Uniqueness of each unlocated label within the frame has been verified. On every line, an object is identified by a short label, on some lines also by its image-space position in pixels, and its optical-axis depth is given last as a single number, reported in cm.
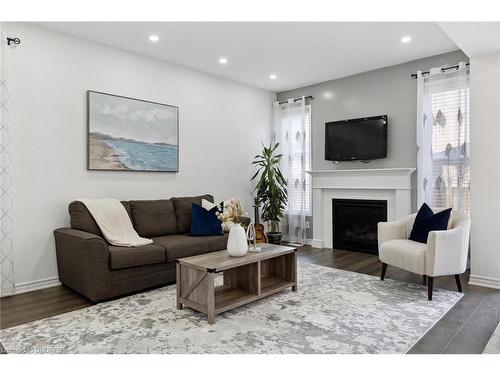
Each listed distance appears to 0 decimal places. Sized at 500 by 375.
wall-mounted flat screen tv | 501
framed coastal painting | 405
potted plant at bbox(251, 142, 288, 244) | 569
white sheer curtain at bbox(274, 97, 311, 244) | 595
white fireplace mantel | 475
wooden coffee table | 273
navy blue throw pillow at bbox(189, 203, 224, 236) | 424
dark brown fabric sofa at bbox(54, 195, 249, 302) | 311
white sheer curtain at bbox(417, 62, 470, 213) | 423
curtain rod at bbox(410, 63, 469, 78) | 429
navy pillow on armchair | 348
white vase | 304
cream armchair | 315
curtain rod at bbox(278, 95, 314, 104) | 587
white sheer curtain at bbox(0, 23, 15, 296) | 338
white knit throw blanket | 354
